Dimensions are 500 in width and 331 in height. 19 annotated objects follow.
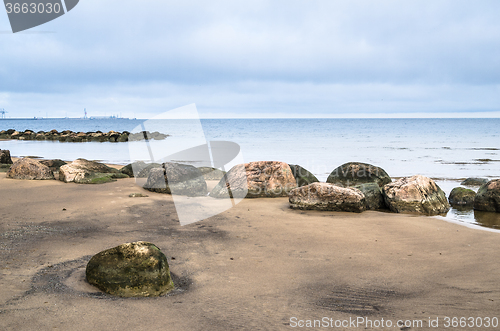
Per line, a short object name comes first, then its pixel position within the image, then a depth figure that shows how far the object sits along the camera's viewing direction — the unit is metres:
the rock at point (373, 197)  7.06
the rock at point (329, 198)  6.52
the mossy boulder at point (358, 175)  9.09
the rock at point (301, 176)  8.60
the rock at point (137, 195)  7.33
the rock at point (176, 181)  8.05
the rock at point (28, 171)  8.84
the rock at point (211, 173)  10.68
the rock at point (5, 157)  12.46
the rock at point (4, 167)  10.34
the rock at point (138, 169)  10.24
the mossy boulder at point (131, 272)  3.02
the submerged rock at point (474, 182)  10.38
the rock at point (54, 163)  11.13
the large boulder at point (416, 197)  6.82
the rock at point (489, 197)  6.96
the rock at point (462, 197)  7.69
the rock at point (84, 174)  8.81
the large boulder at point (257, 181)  7.95
